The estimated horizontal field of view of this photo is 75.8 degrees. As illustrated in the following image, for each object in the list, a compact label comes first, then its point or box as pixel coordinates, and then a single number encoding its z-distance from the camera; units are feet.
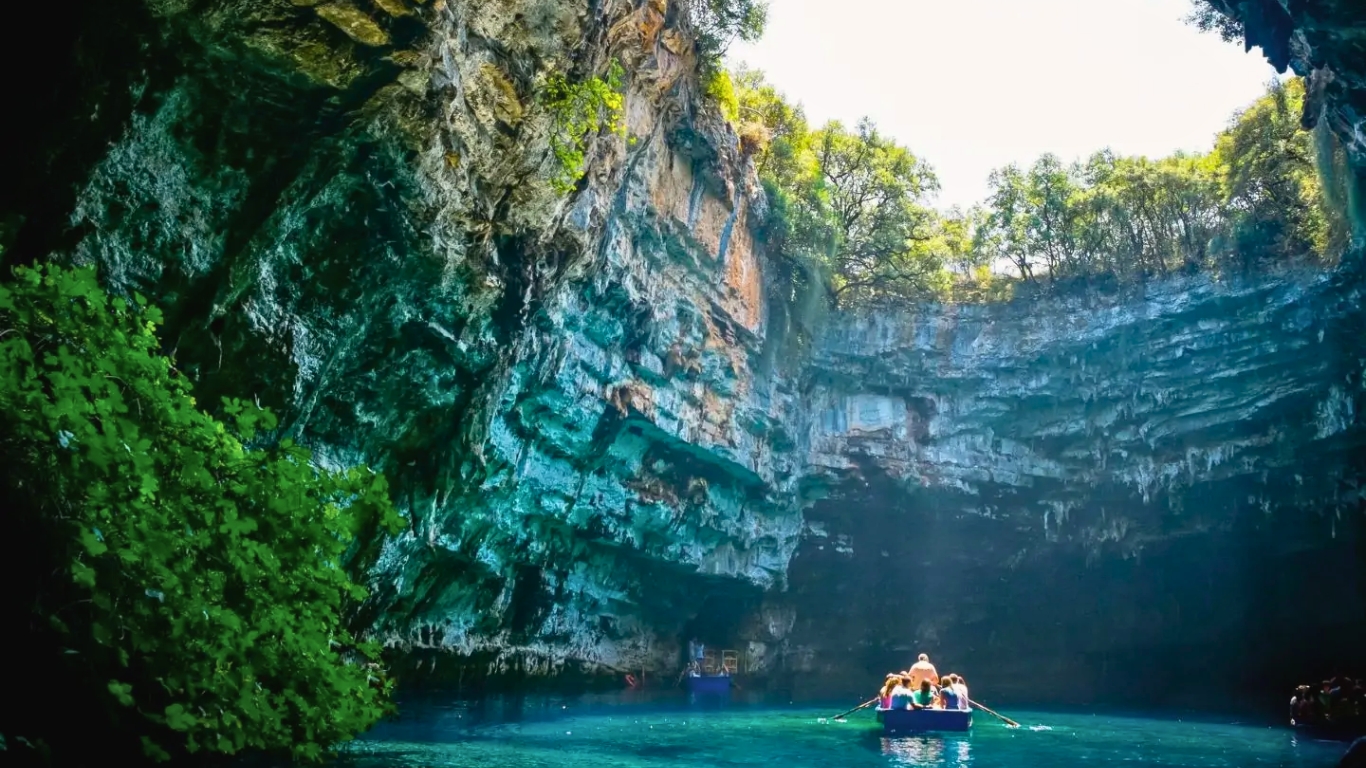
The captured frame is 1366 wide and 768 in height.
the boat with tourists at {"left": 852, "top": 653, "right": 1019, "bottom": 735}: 63.67
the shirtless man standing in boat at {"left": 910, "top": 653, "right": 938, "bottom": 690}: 72.49
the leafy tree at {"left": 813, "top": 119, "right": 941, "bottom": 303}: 107.86
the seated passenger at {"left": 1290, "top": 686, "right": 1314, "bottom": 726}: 69.97
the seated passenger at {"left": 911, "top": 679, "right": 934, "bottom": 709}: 67.92
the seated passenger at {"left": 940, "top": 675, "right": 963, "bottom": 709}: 67.46
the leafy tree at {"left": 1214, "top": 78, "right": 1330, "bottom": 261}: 85.15
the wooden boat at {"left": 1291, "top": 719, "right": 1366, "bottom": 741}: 61.72
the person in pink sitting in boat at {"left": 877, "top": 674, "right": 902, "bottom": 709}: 68.49
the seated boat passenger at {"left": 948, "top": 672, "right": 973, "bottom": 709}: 68.18
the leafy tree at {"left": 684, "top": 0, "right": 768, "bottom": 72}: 76.43
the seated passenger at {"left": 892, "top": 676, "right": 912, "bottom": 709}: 67.36
